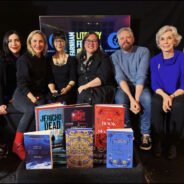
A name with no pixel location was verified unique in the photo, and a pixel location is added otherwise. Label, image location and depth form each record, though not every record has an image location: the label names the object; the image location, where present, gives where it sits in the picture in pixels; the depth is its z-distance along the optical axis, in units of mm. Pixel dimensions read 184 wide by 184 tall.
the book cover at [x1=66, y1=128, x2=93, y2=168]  1692
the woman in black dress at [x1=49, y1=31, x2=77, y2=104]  2486
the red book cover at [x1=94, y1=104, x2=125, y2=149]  1838
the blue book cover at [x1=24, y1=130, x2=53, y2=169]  1646
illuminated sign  2920
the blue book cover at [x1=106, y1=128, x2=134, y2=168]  1651
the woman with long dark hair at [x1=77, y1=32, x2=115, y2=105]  2418
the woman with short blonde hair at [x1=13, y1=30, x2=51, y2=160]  2256
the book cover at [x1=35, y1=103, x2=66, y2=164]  1854
